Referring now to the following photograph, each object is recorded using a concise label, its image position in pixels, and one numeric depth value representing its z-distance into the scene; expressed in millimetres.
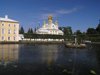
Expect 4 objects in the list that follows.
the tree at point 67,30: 81450
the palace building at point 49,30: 61750
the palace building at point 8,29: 39844
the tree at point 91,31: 64425
